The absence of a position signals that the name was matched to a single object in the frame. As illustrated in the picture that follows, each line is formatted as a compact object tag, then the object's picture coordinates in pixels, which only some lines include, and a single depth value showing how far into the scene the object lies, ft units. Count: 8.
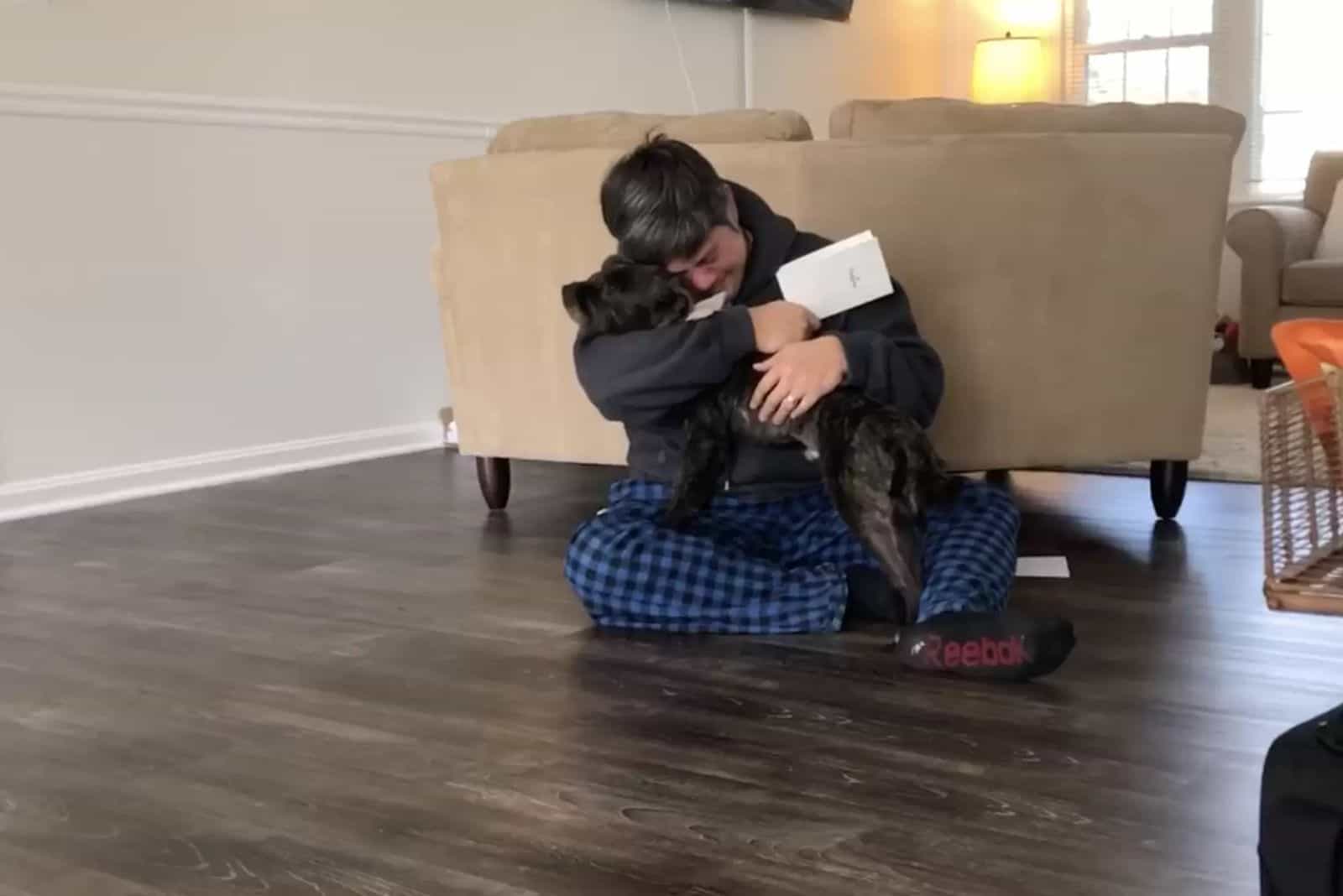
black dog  6.12
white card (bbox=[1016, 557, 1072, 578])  7.63
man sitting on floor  6.34
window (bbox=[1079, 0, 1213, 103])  19.86
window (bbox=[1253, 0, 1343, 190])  18.94
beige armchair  16.24
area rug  10.49
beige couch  8.23
